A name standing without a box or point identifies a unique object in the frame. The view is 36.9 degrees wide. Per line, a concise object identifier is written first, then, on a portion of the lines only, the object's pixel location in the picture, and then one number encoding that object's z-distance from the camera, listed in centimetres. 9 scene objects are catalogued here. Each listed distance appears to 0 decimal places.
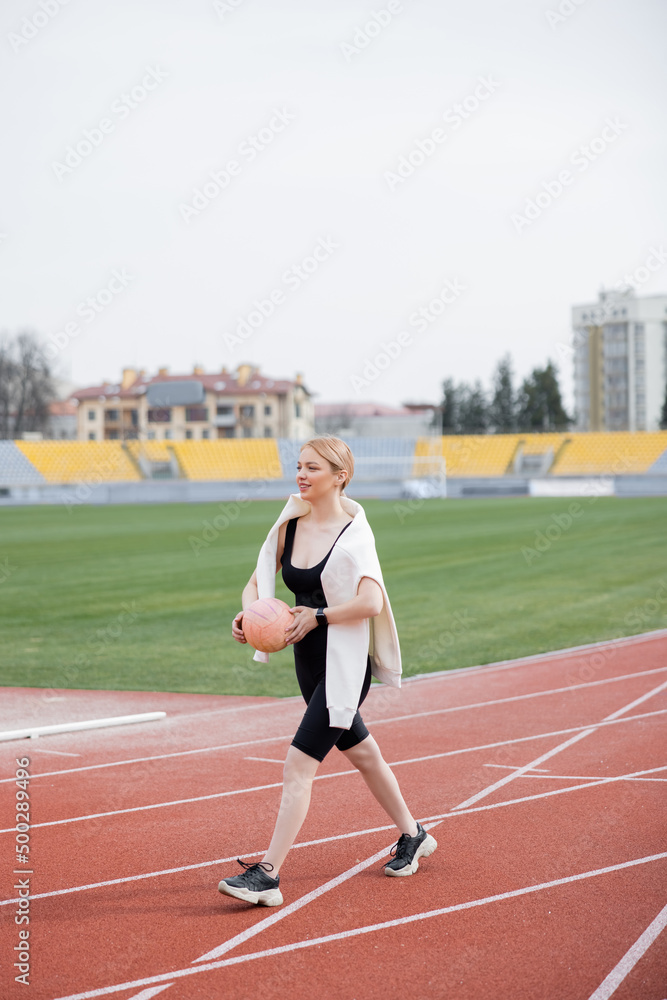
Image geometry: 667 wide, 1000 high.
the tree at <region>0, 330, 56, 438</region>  8769
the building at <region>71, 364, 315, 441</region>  9756
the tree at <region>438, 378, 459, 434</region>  10669
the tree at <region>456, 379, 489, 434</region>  10312
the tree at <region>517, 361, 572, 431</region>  9884
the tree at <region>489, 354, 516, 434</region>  10419
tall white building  11306
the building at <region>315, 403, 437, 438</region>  11575
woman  427
